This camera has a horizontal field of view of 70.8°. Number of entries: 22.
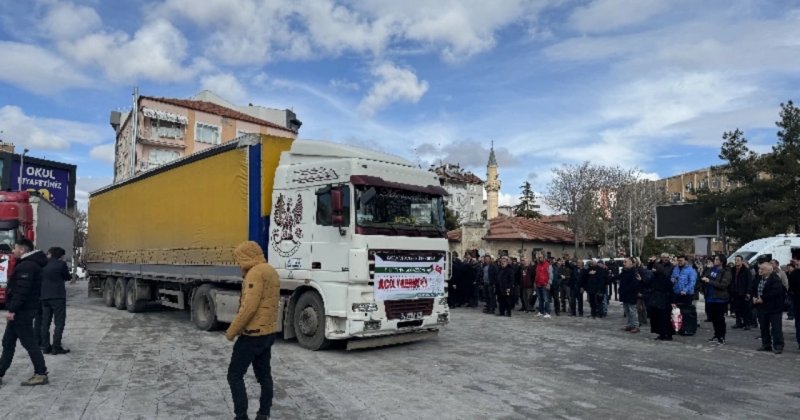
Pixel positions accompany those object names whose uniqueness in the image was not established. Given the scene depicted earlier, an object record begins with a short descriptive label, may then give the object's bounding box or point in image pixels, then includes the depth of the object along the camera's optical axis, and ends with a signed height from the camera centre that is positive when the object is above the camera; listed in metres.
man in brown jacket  5.02 -0.66
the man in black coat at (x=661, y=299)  11.75 -1.03
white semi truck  9.16 +0.30
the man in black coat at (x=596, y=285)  15.42 -0.97
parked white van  19.25 -0.01
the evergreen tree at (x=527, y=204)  70.88 +5.94
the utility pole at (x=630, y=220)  48.24 +2.52
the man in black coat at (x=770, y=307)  10.11 -1.05
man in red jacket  15.82 -0.95
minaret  83.10 +9.77
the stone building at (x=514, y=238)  33.62 +0.74
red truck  15.38 +0.94
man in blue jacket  12.12 -0.89
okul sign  28.91 +3.85
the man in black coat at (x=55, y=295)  8.89 -0.66
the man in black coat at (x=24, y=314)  6.79 -0.73
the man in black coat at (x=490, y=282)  16.97 -0.97
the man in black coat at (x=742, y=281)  12.25 -0.70
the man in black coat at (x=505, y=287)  16.11 -1.04
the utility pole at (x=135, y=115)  34.15 +8.46
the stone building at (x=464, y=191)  84.69 +9.67
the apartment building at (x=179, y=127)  50.69 +11.92
